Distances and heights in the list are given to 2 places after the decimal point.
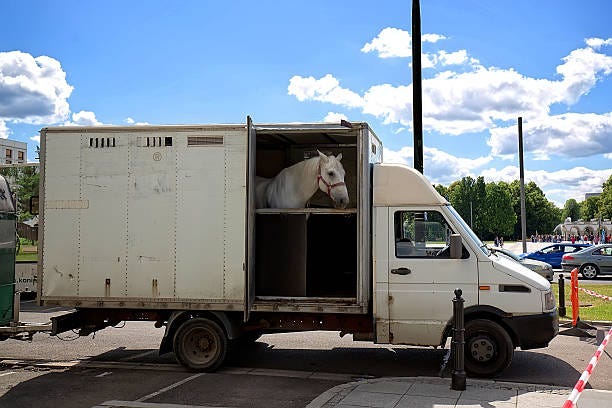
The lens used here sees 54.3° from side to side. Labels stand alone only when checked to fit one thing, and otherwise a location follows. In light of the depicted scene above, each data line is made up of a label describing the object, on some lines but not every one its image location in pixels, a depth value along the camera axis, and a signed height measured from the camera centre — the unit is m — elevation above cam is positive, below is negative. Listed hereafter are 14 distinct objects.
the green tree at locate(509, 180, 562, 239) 132.62 +5.79
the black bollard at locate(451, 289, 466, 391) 7.03 -1.30
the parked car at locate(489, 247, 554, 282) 17.62 -0.96
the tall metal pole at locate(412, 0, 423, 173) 14.59 +3.64
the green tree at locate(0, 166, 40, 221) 15.67 +1.50
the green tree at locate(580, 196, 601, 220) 158.00 +7.39
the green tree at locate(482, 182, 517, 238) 113.62 +4.32
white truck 8.27 -0.25
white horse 8.99 +0.83
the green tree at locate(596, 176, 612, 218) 93.94 +5.62
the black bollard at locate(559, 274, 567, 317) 13.75 -1.48
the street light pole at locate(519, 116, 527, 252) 27.98 +3.01
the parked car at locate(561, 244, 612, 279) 26.34 -1.13
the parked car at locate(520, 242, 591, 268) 30.00 -0.90
